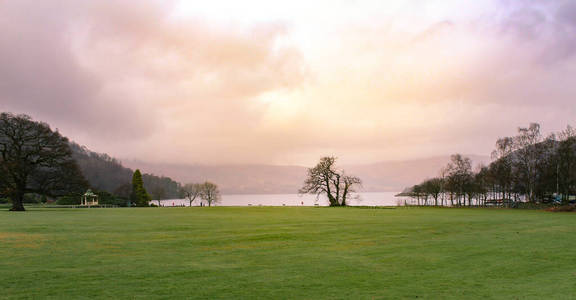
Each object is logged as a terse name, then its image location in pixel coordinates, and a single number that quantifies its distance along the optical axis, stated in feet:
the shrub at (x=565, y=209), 171.15
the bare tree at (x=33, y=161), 196.34
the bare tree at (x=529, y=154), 247.70
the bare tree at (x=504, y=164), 257.75
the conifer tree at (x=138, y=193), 316.50
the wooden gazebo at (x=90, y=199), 287.07
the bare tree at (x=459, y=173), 297.94
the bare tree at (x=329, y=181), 257.55
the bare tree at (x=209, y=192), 424.79
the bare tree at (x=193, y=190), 435.53
